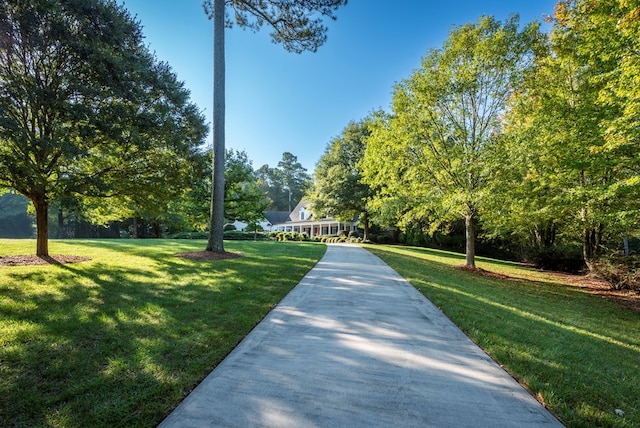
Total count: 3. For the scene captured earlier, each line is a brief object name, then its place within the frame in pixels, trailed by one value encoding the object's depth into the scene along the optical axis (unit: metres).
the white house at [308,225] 38.52
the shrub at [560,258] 16.39
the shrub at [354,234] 29.42
